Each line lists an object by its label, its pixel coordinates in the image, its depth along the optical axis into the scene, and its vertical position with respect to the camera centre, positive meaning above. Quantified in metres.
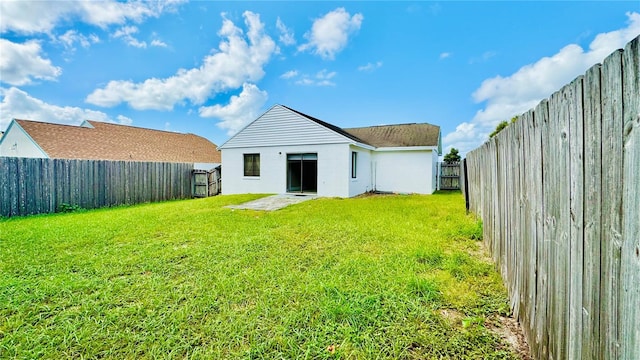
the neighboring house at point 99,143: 15.75 +2.60
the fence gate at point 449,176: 16.95 +0.09
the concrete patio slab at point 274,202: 9.24 -0.92
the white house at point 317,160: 12.18 +0.97
